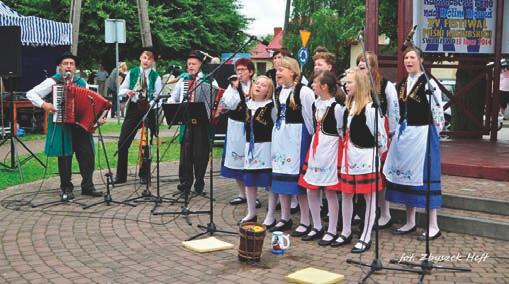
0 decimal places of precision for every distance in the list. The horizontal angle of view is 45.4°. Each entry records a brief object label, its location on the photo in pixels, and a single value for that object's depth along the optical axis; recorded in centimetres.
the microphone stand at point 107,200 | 800
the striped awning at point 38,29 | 1588
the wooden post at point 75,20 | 1825
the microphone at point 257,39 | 604
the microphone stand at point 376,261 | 498
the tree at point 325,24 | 4050
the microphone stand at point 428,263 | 519
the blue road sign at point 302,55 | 1795
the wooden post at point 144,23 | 1919
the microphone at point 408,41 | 528
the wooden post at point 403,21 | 888
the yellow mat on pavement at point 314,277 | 501
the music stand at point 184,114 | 739
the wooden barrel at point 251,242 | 546
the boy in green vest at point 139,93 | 914
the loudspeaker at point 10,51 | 1005
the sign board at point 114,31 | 1695
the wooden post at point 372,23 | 916
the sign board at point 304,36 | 1712
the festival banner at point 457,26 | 1107
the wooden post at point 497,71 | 1117
